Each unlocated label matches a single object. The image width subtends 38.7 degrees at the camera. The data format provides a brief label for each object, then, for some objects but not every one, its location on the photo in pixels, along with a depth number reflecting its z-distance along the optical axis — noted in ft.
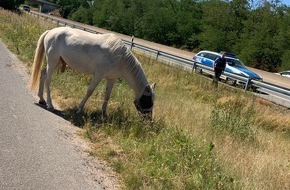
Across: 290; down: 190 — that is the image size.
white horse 26.91
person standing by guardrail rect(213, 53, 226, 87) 69.13
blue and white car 84.94
